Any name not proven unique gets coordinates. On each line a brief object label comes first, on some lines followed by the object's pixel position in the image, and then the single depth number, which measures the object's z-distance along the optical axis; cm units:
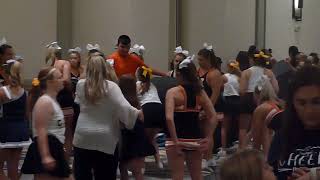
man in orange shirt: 1532
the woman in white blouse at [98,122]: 919
